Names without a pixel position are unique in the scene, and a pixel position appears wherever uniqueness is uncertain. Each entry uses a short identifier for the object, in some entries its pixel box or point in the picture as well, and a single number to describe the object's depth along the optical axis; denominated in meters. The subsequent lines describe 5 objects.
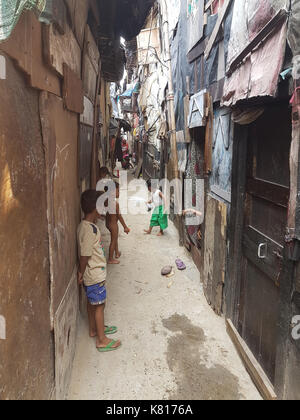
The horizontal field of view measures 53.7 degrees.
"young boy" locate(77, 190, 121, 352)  3.19
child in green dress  7.50
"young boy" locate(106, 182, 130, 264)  5.94
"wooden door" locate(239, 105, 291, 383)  2.58
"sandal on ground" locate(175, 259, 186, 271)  5.79
